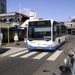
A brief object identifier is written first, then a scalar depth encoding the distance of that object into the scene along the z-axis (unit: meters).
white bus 7.85
